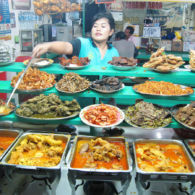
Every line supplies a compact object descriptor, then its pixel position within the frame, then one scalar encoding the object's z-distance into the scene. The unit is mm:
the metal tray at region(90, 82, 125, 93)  2707
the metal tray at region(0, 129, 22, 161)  2779
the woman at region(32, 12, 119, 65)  3541
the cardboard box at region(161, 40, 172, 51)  5084
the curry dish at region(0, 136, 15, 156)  2542
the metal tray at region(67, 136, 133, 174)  2080
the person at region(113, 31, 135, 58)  4038
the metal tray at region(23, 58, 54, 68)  3121
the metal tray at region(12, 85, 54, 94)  2754
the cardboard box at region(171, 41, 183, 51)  5234
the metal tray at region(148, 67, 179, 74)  2959
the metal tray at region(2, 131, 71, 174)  2104
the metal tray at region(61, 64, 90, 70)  3053
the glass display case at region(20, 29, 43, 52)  6296
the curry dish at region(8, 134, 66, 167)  2236
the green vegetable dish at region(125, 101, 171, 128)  2479
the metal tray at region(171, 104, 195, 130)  2611
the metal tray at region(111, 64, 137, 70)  3023
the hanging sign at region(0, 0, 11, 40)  6176
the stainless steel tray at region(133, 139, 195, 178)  2084
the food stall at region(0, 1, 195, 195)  2186
